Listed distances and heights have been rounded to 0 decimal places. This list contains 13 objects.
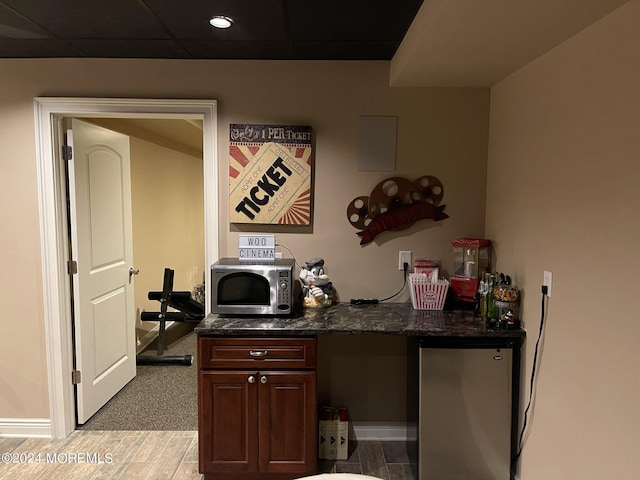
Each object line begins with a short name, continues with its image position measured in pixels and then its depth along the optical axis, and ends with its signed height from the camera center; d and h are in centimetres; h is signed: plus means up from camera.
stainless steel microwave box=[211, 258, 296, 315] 234 -43
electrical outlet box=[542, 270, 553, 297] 196 -31
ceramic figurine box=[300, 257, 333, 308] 256 -45
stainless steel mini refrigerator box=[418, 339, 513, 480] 219 -103
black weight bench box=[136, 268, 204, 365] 397 -106
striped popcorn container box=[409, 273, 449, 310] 254 -48
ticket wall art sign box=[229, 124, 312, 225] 261 +22
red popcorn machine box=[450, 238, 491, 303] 256 -33
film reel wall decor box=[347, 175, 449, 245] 266 +4
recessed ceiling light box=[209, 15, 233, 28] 200 +89
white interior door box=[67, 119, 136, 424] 282 -39
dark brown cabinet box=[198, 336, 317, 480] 222 -101
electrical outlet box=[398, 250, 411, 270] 271 -30
